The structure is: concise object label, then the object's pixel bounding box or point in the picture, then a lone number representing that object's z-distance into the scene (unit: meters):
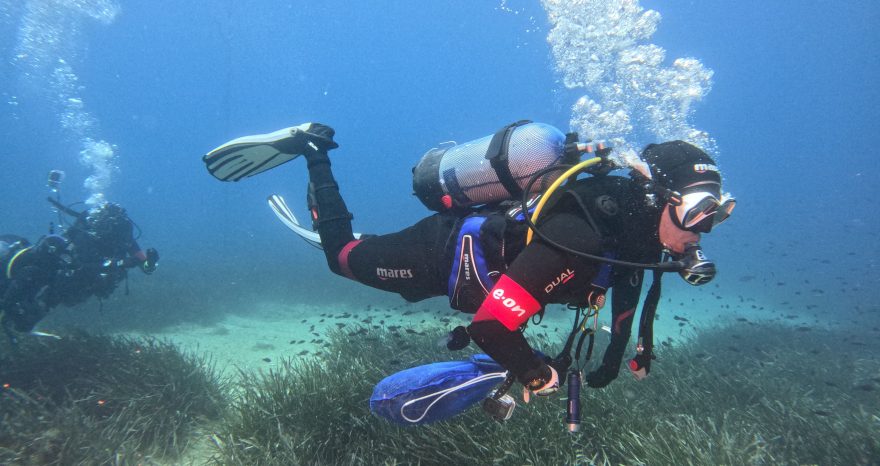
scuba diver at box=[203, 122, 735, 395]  2.25
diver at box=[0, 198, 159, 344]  7.32
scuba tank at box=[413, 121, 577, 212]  2.90
